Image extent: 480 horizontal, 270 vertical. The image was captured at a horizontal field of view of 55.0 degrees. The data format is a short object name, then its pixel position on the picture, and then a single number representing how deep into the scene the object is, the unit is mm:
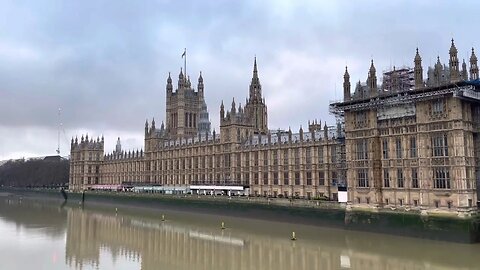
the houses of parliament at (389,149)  52584
